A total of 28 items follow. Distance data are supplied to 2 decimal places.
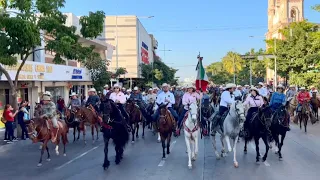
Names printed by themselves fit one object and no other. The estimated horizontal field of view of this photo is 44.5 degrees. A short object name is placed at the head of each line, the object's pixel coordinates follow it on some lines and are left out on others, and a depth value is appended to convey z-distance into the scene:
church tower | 92.36
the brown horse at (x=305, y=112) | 19.84
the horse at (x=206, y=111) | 18.22
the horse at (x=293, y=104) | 22.25
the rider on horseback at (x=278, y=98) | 13.74
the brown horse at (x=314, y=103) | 23.94
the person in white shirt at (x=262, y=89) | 22.08
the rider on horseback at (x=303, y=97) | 20.61
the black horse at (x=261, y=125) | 12.32
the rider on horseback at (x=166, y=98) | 14.46
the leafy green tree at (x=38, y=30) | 16.19
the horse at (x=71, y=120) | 17.91
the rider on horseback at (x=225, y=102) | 13.00
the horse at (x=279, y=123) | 12.73
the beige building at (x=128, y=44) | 67.75
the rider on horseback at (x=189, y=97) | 13.02
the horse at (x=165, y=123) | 13.05
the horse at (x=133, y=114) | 18.00
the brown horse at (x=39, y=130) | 12.48
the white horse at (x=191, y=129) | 11.37
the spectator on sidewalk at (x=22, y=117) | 19.35
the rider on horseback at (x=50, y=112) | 13.44
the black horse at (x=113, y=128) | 11.74
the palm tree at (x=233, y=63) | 103.62
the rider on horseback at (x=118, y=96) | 15.00
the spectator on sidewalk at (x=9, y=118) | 18.48
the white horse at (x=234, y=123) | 11.67
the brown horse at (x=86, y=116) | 17.50
